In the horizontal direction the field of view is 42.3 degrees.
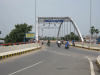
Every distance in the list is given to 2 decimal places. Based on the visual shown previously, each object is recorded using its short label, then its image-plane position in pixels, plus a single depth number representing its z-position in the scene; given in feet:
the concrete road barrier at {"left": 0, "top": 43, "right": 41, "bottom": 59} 39.99
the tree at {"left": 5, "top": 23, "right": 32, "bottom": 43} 151.84
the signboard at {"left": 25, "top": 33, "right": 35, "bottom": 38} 115.34
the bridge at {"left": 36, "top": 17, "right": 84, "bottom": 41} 151.23
